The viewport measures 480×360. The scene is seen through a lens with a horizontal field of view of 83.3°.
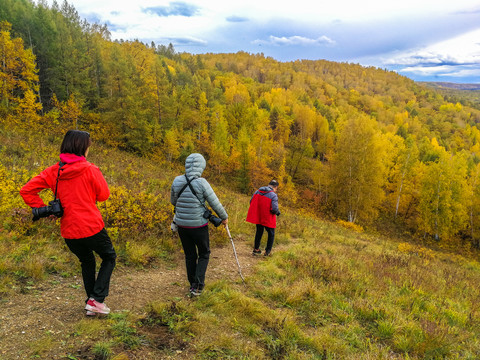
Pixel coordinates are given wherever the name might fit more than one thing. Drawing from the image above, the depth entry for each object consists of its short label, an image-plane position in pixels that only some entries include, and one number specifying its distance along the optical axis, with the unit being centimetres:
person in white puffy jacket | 416
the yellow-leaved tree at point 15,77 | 1988
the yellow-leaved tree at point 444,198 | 2758
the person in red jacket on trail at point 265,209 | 696
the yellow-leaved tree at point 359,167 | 2538
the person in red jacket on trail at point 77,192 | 299
